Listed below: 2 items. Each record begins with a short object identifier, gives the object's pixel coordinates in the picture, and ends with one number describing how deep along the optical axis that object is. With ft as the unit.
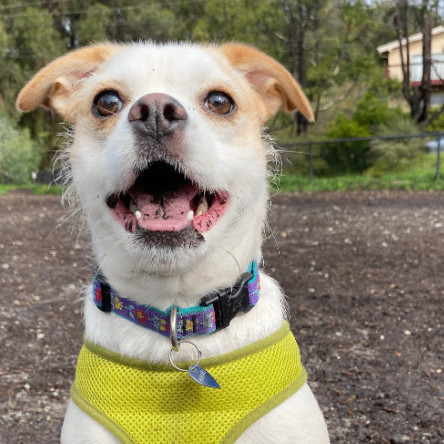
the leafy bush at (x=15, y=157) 21.69
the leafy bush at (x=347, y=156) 48.49
